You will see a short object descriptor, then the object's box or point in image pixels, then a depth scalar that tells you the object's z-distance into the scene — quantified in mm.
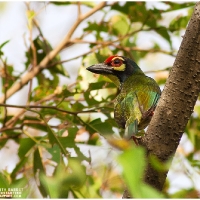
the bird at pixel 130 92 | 6079
